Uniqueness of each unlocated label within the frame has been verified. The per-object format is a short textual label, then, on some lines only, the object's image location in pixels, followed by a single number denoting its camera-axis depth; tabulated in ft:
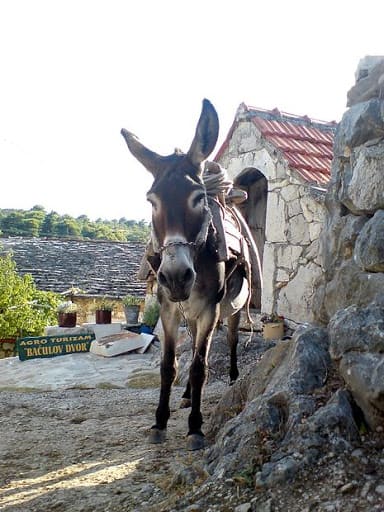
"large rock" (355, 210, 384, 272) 8.87
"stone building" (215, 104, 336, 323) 21.91
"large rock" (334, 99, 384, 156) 10.12
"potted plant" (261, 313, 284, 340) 22.56
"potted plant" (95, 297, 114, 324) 32.83
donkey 10.58
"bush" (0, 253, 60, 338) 40.86
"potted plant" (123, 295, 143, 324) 33.96
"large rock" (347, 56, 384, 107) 10.84
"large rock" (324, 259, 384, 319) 8.93
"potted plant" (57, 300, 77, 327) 33.19
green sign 27.61
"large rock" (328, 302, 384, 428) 7.31
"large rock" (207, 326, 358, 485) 7.25
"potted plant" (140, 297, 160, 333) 32.37
